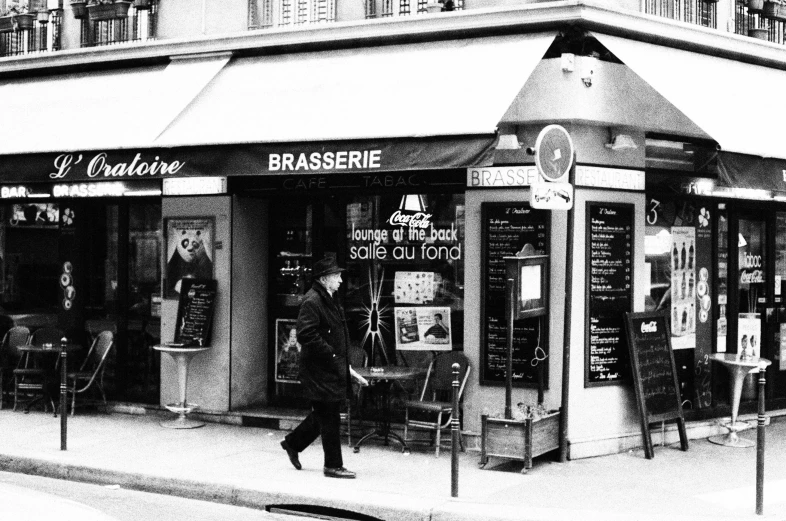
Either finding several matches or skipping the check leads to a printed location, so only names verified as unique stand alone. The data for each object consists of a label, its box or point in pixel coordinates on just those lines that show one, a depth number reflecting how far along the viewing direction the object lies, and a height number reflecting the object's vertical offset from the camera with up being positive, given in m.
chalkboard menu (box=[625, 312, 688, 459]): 11.03 -1.07
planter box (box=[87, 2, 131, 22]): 14.20 +3.41
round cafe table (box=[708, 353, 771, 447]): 11.80 -1.33
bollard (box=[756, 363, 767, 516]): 8.41 -1.52
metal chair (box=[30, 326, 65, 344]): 13.73 -0.90
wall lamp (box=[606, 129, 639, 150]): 11.02 +1.31
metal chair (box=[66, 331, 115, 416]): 13.27 -1.30
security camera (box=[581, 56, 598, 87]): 10.77 +2.00
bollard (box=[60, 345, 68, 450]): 10.73 -1.41
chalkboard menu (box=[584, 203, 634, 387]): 10.98 -0.21
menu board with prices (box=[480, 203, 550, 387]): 10.91 -0.26
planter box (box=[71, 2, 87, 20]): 14.66 +3.51
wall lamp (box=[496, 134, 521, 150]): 10.91 +1.29
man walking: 9.72 -0.85
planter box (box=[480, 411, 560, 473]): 10.06 -1.62
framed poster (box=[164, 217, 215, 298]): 13.09 +0.20
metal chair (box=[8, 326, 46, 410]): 13.50 -1.32
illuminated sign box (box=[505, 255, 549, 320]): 10.16 -0.15
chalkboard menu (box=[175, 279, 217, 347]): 12.81 -0.52
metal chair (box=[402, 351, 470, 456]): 10.96 -1.40
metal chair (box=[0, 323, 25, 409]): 14.41 -1.09
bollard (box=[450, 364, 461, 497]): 8.75 -1.45
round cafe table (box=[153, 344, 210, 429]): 12.61 -1.34
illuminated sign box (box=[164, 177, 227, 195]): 12.96 +0.99
